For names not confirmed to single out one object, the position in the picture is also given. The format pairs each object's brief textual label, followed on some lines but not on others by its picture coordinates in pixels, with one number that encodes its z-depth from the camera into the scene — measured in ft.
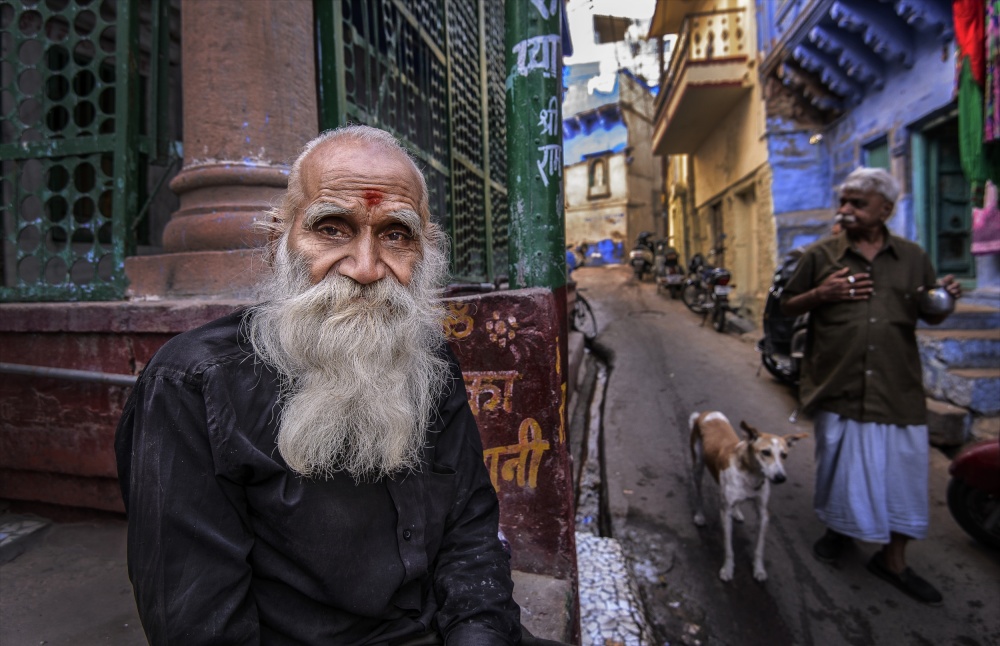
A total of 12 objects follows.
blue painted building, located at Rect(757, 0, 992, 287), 19.88
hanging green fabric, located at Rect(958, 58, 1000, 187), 15.38
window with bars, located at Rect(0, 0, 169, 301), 8.72
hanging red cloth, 15.76
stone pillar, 8.00
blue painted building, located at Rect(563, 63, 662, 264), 93.15
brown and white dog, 9.69
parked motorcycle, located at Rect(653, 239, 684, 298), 43.80
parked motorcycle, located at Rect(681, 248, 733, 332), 30.73
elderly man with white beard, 3.43
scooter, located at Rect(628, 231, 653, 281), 58.65
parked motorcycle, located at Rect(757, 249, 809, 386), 18.30
